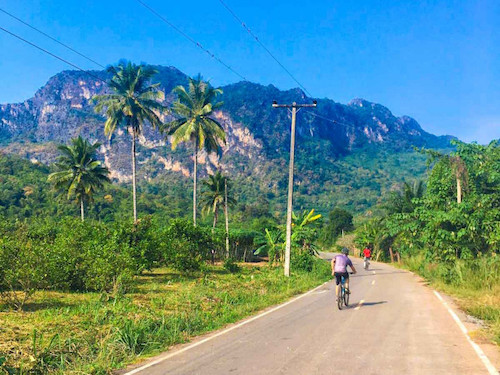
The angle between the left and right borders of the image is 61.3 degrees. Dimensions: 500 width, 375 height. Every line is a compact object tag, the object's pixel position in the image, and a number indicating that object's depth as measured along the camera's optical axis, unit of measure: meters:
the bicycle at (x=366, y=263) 31.51
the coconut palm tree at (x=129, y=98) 34.12
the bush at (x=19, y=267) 11.44
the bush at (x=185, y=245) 23.58
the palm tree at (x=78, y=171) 44.06
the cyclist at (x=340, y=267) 12.38
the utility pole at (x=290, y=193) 21.78
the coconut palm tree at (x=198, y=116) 35.25
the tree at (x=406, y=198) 38.58
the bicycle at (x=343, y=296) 12.05
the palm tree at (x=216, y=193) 55.38
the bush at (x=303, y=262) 25.92
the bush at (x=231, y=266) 28.20
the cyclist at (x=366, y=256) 31.53
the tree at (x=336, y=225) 85.81
